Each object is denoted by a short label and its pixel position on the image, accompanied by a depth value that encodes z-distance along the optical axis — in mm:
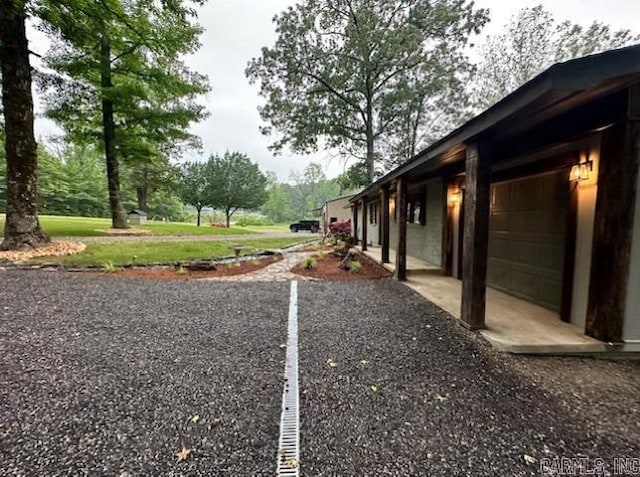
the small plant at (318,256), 8746
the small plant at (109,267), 6332
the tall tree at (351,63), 14125
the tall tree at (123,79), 8383
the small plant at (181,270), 6564
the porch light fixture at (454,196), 5980
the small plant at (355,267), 7018
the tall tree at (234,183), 28484
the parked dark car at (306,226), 30281
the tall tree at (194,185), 28094
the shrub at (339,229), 14015
